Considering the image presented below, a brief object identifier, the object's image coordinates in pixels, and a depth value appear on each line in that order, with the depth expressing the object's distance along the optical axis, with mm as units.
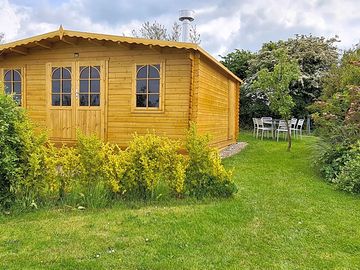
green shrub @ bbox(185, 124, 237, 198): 4801
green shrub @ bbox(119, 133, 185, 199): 4555
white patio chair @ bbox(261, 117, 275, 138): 14285
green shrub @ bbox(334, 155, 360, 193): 5480
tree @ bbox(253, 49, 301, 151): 10273
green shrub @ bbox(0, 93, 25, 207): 4059
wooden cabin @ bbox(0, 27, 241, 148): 7926
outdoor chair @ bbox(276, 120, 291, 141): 13605
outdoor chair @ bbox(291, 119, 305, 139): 14210
